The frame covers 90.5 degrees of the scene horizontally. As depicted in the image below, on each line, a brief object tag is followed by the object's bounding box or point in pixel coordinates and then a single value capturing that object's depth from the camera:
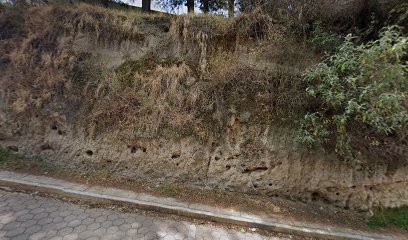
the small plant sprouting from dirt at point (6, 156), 4.21
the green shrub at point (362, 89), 2.89
